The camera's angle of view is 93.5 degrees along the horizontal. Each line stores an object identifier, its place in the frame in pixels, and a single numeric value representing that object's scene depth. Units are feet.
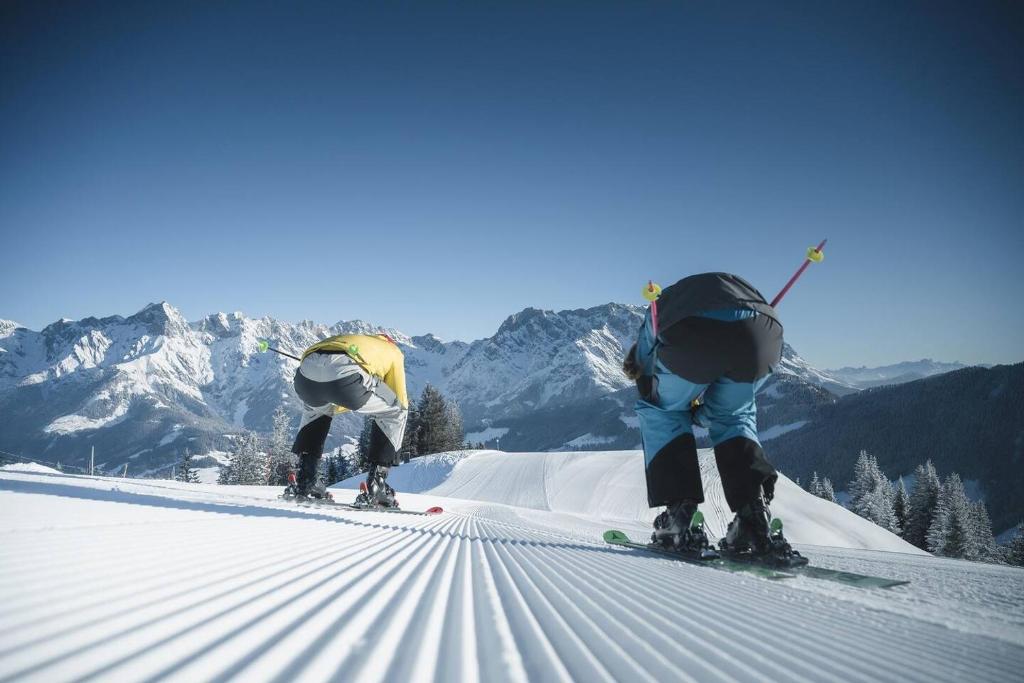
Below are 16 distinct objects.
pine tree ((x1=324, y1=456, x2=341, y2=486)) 139.23
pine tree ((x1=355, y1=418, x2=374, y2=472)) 120.02
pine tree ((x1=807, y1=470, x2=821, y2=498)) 160.76
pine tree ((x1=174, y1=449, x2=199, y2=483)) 167.12
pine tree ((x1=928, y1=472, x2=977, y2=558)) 100.22
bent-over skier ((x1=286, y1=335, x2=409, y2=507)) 17.31
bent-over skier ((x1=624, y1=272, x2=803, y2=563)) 10.57
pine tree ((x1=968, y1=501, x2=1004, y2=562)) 111.45
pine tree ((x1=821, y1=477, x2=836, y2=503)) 153.38
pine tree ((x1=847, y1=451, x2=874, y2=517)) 160.86
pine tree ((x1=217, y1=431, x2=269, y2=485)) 154.10
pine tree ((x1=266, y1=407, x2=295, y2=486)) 160.04
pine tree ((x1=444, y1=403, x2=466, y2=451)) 152.25
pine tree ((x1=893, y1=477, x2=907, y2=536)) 123.48
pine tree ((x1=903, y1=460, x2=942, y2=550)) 114.32
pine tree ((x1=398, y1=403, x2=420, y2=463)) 132.98
